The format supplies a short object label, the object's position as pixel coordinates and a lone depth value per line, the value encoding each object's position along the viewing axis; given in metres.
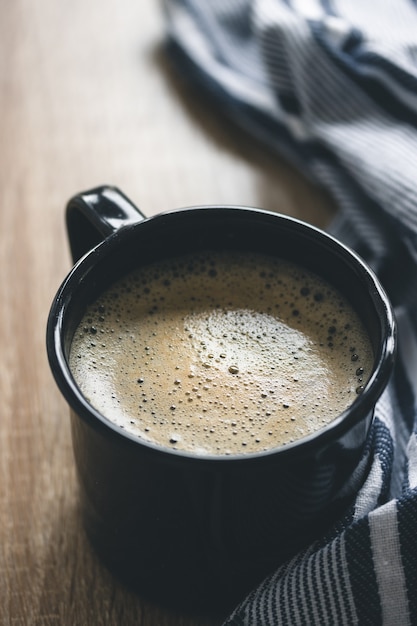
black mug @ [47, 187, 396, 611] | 0.46
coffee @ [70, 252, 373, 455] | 0.52
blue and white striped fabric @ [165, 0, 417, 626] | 0.53
